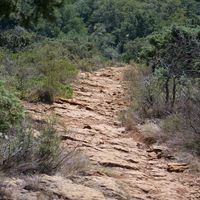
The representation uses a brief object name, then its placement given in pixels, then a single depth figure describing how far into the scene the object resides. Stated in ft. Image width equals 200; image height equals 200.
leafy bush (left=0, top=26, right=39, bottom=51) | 87.27
